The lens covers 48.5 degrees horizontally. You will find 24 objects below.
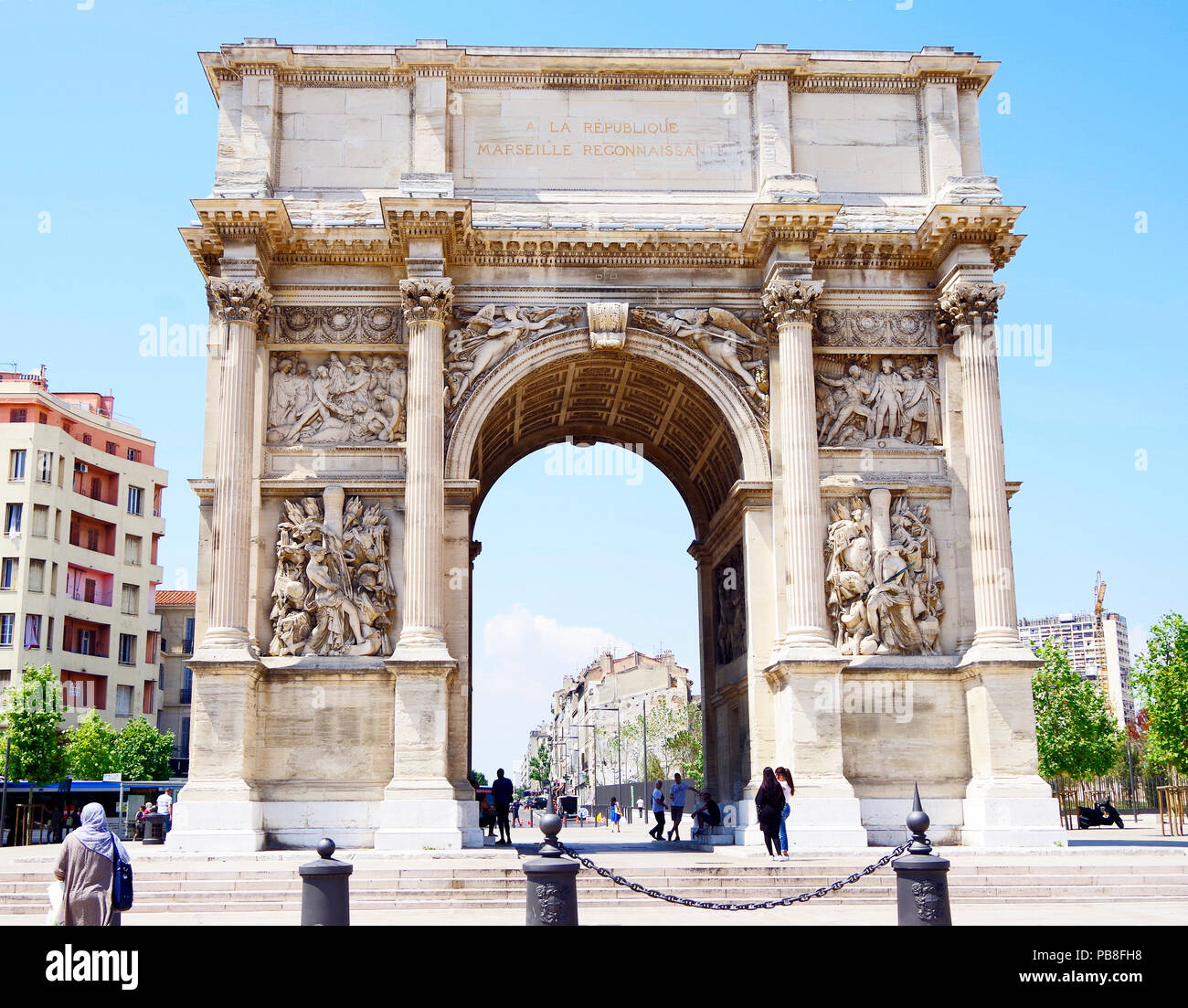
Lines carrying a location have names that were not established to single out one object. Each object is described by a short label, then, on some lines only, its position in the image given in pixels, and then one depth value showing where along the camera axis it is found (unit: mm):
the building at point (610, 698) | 115438
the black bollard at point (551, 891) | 11516
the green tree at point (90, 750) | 51188
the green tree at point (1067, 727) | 56281
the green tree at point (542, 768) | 165562
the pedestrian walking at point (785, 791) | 22141
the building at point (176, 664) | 71062
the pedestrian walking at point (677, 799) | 30062
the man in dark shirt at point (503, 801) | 26594
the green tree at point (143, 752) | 56094
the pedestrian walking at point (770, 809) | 21484
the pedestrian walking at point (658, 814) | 32784
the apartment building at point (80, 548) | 58062
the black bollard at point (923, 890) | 11789
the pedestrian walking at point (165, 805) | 33500
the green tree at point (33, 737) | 45469
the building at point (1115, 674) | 155875
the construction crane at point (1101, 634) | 109781
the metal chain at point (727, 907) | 13531
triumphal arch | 24062
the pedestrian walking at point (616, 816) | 48331
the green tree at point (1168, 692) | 43000
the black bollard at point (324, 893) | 11836
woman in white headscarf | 10016
